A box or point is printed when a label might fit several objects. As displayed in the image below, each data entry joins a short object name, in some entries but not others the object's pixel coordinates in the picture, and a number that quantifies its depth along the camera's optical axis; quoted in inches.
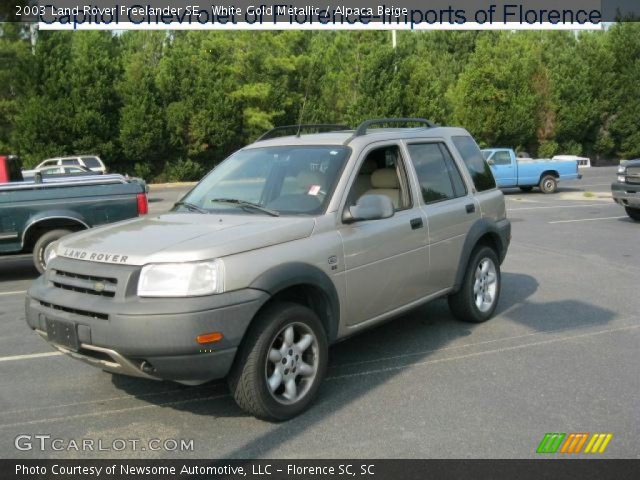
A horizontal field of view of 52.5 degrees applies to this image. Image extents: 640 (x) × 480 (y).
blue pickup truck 916.0
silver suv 150.3
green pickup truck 358.6
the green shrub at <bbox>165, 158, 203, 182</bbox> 1502.2
